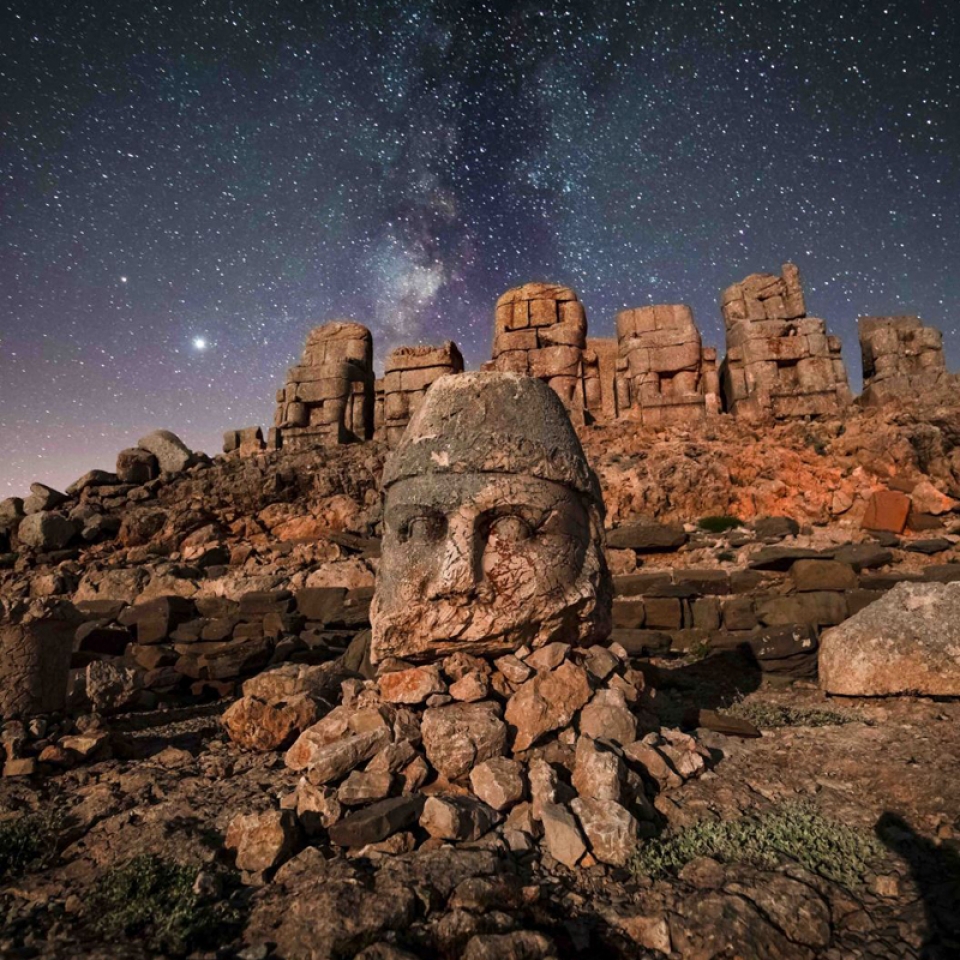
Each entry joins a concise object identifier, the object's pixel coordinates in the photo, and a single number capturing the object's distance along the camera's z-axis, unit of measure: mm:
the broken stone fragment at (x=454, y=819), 2451
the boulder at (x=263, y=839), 2283
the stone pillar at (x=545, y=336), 14164
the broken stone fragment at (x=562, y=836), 2334
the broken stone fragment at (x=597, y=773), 2627
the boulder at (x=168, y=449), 14141
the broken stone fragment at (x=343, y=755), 2824
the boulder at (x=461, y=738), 2918
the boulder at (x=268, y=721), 3912
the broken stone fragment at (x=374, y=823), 2418
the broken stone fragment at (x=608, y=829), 2346
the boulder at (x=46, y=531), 11633
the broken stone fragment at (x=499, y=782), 2691
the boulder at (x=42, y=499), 12884
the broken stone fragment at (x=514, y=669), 3393
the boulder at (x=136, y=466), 13703
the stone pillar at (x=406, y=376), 14728
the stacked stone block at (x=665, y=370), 13266
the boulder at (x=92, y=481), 13461
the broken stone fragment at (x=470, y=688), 3256
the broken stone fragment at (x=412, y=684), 3299
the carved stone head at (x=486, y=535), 3402
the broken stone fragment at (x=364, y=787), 2674
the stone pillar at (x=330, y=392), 15148
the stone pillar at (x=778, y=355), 12914
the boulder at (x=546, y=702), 3105
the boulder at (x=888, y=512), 8977
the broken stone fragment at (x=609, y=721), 3186
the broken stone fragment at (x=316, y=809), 2559
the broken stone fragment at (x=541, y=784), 2619
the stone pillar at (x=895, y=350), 13544
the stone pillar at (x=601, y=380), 14344
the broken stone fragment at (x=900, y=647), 4648
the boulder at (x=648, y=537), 9297
